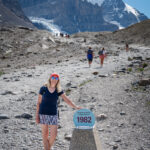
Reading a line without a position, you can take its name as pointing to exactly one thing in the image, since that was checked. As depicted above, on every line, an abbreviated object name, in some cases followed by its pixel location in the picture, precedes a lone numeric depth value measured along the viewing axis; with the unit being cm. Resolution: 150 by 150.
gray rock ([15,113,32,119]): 862
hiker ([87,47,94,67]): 2230
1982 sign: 497
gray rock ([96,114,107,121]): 862
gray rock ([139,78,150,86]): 1255
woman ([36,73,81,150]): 539
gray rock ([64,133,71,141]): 695
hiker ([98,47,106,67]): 2247
